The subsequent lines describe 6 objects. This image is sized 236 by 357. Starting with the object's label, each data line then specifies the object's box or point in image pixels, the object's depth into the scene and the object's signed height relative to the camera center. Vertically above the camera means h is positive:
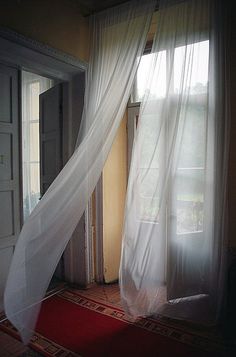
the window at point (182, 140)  2.09 +0.17
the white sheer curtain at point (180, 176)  2.07 -0.09
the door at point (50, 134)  2.96 +0.30
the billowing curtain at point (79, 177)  1.94 -0.11
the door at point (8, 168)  2.48 -0.06
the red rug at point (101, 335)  1.90 -1.26
